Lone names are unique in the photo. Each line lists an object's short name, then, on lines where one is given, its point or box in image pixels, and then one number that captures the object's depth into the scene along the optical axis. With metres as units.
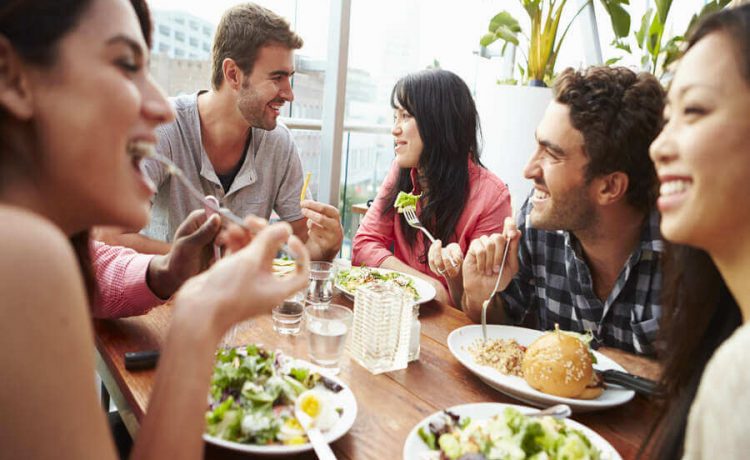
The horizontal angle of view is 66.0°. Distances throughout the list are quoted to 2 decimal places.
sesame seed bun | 1.32
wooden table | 1.16
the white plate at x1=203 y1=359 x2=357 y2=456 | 1.02
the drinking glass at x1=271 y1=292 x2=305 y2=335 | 1.65
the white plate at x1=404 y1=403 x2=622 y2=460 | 1.06
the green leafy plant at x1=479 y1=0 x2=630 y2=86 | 4.18
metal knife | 1.38
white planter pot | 4.01
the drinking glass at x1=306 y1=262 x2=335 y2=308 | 1.86
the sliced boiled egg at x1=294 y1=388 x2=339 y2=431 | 1.10
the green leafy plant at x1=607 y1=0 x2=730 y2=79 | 4.06
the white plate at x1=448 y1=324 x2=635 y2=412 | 1.30
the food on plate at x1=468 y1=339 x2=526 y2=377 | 1.46
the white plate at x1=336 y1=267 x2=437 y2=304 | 1.94
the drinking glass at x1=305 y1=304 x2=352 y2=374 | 1.42
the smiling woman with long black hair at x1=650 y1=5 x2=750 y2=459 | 0.87
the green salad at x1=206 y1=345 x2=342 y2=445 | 1.07
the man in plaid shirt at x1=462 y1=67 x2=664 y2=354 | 1.97
